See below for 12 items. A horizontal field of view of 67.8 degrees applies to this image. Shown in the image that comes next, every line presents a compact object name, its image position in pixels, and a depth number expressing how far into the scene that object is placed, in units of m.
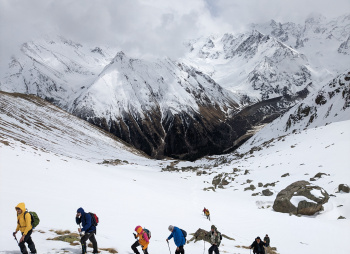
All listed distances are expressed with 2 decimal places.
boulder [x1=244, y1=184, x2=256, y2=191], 44.29
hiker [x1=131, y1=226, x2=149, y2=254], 12.83
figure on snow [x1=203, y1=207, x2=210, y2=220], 28.05
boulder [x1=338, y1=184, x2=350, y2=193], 32.66
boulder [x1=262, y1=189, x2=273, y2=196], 39.00
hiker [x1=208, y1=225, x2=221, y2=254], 14.48
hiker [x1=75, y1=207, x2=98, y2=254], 12.06
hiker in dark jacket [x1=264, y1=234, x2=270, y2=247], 17.84
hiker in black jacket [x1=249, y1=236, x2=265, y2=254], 16.33
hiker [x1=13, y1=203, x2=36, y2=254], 10.69
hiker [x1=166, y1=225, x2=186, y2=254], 13.59
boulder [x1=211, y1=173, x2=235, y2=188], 53.97
